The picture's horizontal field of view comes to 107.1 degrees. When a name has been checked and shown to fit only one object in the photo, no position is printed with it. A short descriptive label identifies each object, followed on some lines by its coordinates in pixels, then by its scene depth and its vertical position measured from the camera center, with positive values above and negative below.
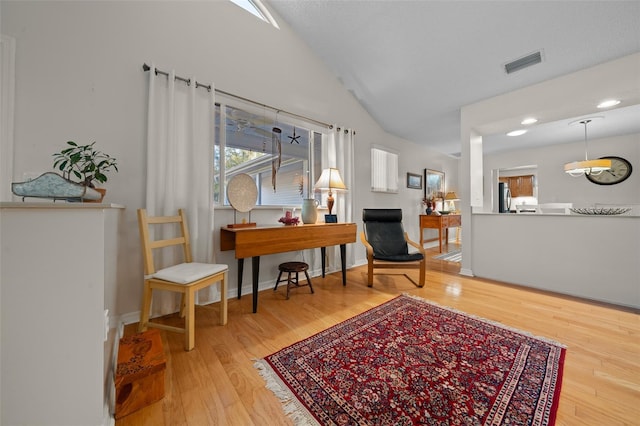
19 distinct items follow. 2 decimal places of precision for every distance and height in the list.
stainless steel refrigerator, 3.82 +0.30
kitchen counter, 2.30 -0.41
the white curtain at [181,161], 2.00 +0.49
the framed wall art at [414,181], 4.94 +0.77
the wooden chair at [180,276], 1.55 -0.42
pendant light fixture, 3.33 +0.74
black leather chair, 2.80 -0.31
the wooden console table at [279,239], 2.08 -0.24
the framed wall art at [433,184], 5.41 +0.78
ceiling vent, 2.46 +1.67
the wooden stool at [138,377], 1.04 -0.73
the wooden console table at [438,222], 4.85 -0.12
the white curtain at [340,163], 3.36 +0.76
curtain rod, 2.04 +1.26
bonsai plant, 1.50 +0.39
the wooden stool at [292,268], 2.45 -0.54
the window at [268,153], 2.49 +0.78
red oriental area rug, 1.07 -0.88
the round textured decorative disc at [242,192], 2.35 +0.24
